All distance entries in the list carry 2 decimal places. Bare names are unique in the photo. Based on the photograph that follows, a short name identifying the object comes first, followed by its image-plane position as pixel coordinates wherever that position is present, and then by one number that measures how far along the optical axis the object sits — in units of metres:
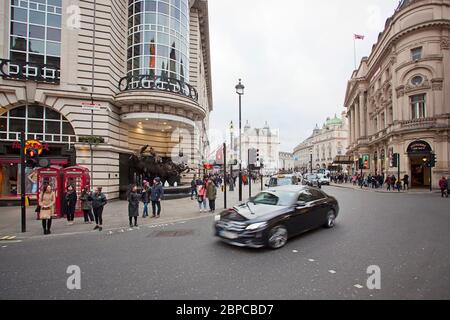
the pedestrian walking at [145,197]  10.71
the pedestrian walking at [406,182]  24.50
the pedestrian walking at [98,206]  8.45
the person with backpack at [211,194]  11.80
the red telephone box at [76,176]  10.95
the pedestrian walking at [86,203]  9.38
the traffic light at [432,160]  22.16
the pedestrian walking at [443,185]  17.71
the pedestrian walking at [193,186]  16.84
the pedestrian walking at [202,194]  11.78
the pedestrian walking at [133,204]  8.79
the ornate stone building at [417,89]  25.84
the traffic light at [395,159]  25.04
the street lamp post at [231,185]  25.41
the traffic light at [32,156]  9.56
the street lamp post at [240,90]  16.52
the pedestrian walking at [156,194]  10.75
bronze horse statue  17.33
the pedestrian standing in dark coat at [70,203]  9.42
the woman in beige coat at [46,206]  7.80
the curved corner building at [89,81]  14.66
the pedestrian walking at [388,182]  24.57
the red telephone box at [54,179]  10.78
